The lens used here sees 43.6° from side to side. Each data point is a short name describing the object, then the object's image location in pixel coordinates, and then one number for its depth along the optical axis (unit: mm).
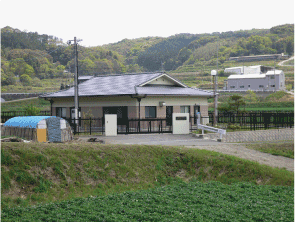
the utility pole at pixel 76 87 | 24891
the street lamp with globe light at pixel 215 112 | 26881
